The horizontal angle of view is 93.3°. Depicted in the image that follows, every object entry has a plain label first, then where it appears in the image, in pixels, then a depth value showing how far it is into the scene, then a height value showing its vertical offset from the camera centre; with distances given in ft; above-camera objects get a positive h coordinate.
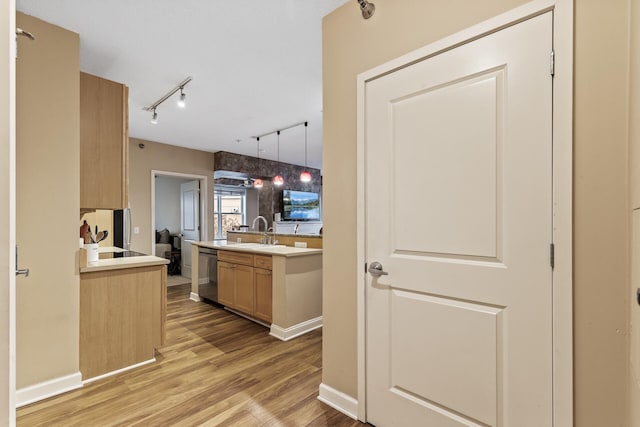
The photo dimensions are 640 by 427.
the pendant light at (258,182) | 20.12 +1.98
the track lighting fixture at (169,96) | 9.88 +4.15
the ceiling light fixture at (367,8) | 5.60 +3.83
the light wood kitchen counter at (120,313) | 7.29 -2.64
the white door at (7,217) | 2.46 -0.06
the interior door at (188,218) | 19.77 -0.45
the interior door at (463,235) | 3.98 -0.35
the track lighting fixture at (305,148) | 14.86 +4.06
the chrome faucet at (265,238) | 13.97 -1.25
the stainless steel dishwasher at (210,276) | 13.46 -2.95
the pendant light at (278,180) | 19.02 +1.97
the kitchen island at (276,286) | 10.09 -2.72
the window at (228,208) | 26.99 +0.29
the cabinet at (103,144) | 7.48 +1.71
